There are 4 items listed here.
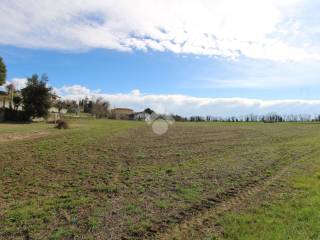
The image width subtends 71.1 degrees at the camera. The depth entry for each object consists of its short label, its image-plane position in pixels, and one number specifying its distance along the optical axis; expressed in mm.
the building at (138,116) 68930
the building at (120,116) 65936
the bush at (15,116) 31443
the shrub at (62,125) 21075
